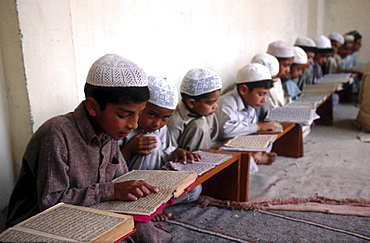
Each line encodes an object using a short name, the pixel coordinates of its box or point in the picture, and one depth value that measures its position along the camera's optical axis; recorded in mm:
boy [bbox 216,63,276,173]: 3469
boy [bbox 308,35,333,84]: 7031
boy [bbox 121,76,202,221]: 2370
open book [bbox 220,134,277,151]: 2775
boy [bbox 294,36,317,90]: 6125
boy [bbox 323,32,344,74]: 8453
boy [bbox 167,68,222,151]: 2922
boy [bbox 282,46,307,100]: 5234
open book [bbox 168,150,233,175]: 2182
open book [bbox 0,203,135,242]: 1209
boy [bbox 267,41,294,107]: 4824
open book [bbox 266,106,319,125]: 3856
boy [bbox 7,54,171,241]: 1602
